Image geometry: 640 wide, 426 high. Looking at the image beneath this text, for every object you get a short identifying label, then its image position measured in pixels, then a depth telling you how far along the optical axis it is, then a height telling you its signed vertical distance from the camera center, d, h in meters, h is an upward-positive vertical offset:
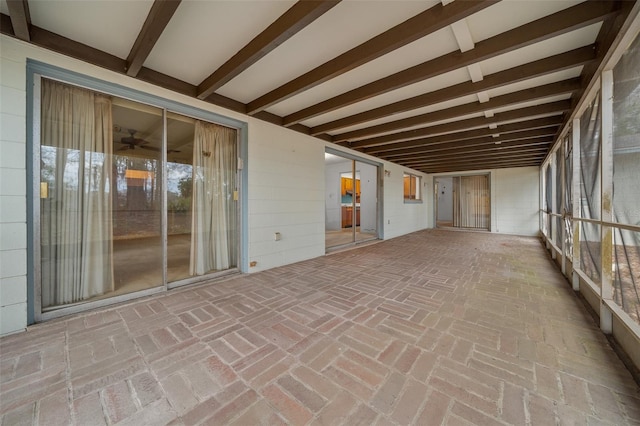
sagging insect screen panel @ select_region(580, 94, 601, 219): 2.23 +0.55
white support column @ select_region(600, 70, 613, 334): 1.85 +0.13
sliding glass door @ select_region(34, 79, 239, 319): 2.11 +0.19
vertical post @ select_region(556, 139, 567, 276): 3.35 +0.02
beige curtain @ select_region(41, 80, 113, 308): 2.08 +0.19
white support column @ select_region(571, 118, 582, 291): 2.83 +0.28
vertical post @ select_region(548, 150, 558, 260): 4.48 +0.22
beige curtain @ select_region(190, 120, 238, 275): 3.05 +0.19
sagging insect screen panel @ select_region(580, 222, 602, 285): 2.20 -0.39
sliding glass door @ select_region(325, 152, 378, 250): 7.94 +0.49
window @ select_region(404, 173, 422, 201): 8.19 +0.97
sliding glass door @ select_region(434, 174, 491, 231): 9.32 +0.45
